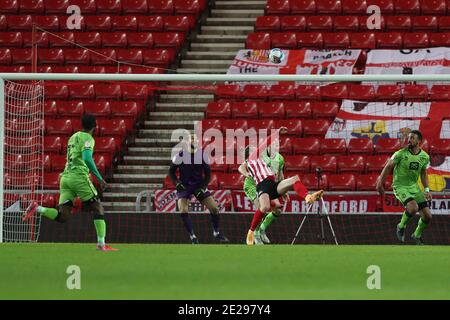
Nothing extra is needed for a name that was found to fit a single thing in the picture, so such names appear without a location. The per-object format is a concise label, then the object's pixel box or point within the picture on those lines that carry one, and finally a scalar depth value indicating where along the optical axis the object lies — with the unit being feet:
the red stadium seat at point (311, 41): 85.25
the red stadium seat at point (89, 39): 87.10
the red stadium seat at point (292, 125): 72.59
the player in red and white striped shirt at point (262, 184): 60.34
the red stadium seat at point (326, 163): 70.85
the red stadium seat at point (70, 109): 73.87
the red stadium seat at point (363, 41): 84.33
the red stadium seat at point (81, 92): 78.07
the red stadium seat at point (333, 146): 71.05
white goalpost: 59.52
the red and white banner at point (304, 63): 82.58
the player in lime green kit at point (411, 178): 61.16
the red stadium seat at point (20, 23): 90.74
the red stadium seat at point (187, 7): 90.48
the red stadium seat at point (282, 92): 77.18
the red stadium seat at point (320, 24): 87.56
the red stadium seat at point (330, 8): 88.99
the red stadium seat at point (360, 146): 70.49
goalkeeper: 65.10
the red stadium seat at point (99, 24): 89.66
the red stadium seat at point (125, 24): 89.45
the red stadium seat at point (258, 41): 85.40
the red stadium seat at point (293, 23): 87.81
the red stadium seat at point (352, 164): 70.74
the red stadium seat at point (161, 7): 90.89
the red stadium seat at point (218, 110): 75.61
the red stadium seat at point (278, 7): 89.71
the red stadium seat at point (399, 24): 86.94
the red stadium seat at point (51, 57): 85.97
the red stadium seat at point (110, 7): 91.76
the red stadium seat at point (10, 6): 92.79
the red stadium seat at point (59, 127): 71.15
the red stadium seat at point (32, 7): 92.68
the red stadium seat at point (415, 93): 72.43
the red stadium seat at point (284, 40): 85.15
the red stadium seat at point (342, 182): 70.95
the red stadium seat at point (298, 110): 74.28
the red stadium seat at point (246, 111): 75.45
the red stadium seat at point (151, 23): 88.99
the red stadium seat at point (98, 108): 75.31
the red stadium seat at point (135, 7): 91.25
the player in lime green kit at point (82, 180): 52.49
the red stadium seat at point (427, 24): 86.74
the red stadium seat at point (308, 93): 76.69
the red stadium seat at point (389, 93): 73.61
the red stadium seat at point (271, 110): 74.79
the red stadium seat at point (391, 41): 84.07
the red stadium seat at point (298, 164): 71.00
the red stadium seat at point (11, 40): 88.74
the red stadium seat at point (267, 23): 88.32
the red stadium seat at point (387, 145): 70.44
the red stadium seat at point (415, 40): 83.76
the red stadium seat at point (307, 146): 71.15
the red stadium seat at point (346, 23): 87.15
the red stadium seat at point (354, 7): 88.43
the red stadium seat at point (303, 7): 89.30
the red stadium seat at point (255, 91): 76.84
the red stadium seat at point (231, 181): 71.51
